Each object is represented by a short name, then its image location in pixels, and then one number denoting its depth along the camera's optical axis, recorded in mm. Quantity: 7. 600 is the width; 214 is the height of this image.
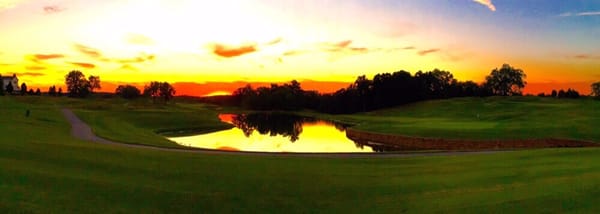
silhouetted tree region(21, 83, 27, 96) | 162200
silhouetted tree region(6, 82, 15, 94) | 149688
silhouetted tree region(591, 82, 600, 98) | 154575
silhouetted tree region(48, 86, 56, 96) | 186500
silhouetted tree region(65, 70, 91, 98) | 199375
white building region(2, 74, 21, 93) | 167312
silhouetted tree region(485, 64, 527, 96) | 155500
